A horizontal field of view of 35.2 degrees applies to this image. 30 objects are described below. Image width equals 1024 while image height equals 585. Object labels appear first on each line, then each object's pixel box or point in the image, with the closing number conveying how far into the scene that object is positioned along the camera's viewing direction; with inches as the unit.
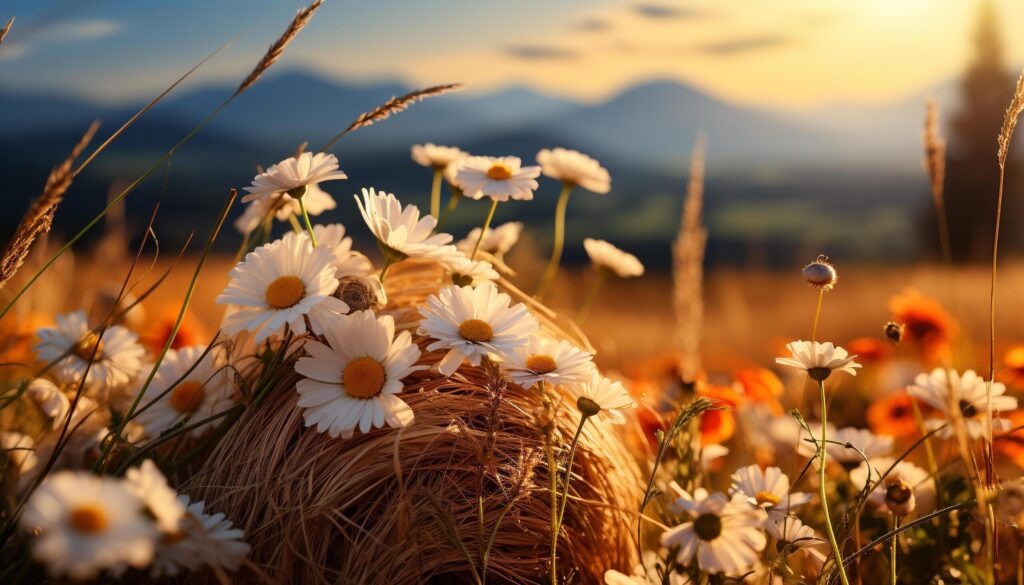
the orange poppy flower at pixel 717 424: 36.4
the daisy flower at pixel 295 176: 27.7
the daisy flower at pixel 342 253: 29.6
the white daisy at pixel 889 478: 30.1
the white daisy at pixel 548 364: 26.3
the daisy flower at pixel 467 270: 28.1
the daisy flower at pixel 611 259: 33.6
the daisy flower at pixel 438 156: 33.4
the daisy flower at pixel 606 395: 27.0
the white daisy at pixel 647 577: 26.1
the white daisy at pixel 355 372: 26.6
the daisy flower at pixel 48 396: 30.8
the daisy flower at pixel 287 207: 32.0
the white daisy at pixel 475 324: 26.6
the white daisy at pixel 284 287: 26.7
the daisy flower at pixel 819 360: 26.7
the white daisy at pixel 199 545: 23.8
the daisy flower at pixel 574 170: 33.0
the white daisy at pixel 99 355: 31.7
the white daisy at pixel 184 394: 30.4
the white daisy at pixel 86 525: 20.1
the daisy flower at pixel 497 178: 29.4
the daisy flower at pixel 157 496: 21.9
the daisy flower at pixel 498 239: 33.4
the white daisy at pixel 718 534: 24.3
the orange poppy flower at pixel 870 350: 43.5
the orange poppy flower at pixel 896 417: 39.8
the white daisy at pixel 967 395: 28.4
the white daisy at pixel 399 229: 27.8
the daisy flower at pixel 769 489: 28.0
